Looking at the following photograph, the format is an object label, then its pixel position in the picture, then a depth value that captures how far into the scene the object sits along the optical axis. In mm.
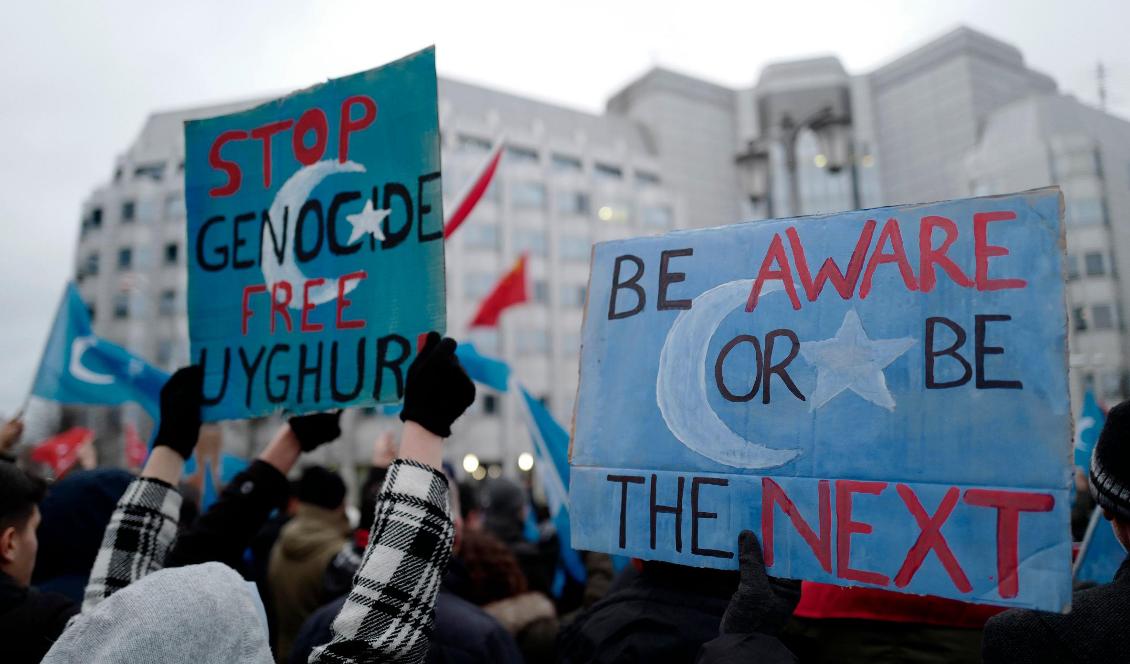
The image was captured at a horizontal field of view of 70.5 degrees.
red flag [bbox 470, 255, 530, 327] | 9000
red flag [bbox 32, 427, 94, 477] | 7480
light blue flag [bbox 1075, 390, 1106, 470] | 5825
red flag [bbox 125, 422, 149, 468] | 12289
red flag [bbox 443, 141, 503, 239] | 5215
